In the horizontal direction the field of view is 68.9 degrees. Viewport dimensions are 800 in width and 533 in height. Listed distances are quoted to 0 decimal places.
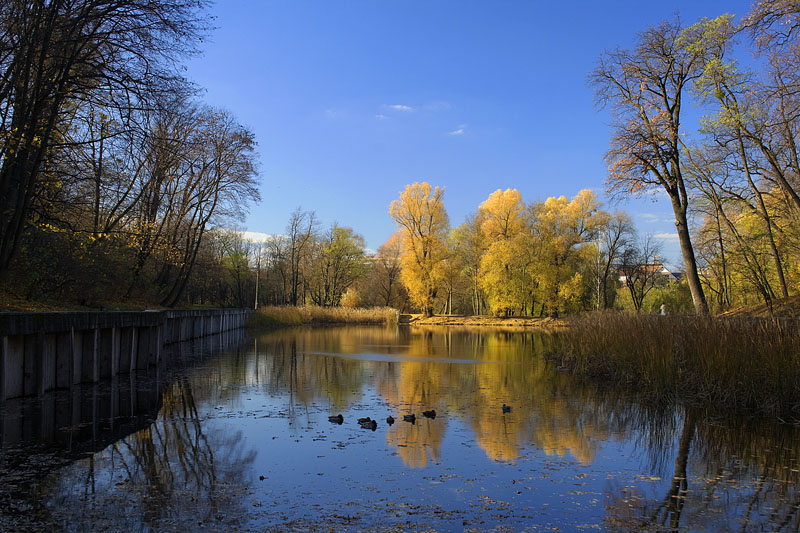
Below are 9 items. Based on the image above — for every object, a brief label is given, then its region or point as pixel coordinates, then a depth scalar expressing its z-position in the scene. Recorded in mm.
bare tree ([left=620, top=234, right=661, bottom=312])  53031
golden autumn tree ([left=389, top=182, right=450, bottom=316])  51969
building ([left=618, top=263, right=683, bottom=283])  55381
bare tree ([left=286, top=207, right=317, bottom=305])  62188
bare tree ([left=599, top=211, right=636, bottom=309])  51812
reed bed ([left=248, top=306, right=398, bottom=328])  45209
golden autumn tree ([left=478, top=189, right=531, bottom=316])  48406
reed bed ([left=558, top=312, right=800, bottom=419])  10078
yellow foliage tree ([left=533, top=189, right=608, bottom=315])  47906
